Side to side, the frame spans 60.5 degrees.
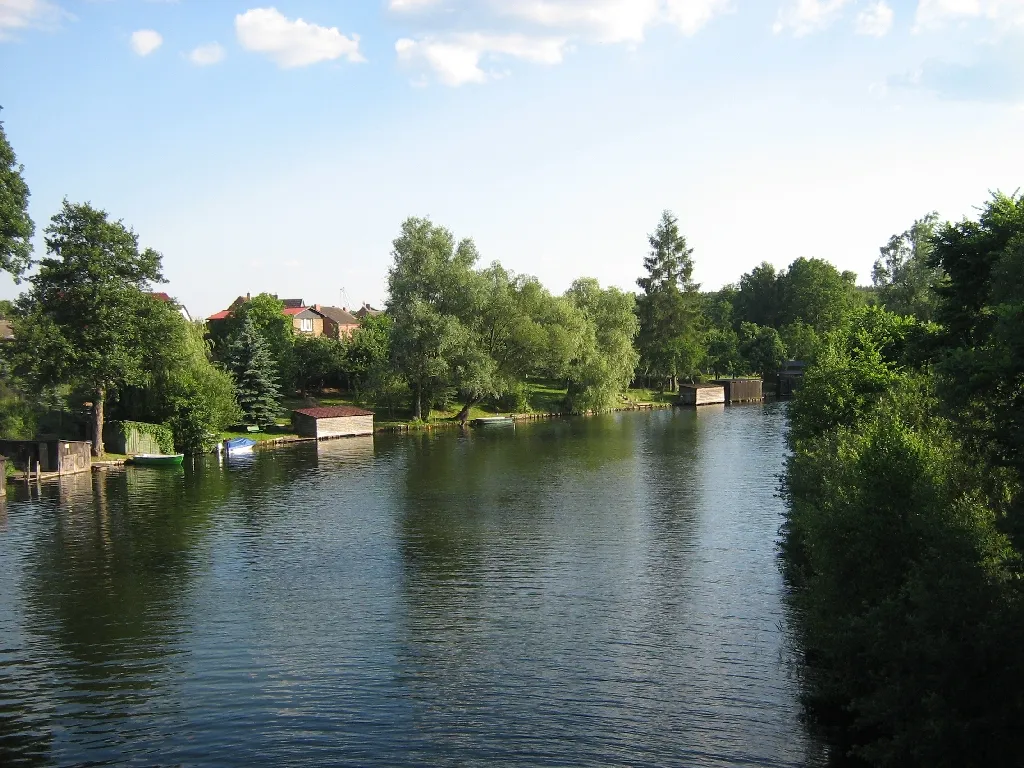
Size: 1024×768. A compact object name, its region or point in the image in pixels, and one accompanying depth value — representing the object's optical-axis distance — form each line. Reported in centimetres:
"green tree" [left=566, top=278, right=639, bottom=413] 8444
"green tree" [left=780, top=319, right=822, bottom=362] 11651
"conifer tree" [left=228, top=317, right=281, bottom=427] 6688
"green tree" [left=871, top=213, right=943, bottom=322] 7362
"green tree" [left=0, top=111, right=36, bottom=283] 4253
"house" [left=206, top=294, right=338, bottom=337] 11078
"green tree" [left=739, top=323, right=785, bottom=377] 11769
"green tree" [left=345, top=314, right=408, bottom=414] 7544
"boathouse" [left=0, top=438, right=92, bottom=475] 4875
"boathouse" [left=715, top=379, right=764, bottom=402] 10569
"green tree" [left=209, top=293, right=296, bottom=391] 7875
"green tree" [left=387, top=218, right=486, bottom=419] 7231
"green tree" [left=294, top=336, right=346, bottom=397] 8288
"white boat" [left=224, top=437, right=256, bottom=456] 5859
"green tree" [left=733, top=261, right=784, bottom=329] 14088
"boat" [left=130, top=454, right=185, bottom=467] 5297
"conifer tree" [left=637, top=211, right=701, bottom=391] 10738
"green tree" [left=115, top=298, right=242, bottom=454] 5331
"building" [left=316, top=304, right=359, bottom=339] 11706
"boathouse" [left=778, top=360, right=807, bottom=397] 10700
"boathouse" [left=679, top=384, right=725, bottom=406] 10125
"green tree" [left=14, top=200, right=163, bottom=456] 5038
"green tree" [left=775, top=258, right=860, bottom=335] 12700
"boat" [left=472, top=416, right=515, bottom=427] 7825
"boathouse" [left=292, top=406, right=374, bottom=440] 6756
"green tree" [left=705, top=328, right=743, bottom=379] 11606
